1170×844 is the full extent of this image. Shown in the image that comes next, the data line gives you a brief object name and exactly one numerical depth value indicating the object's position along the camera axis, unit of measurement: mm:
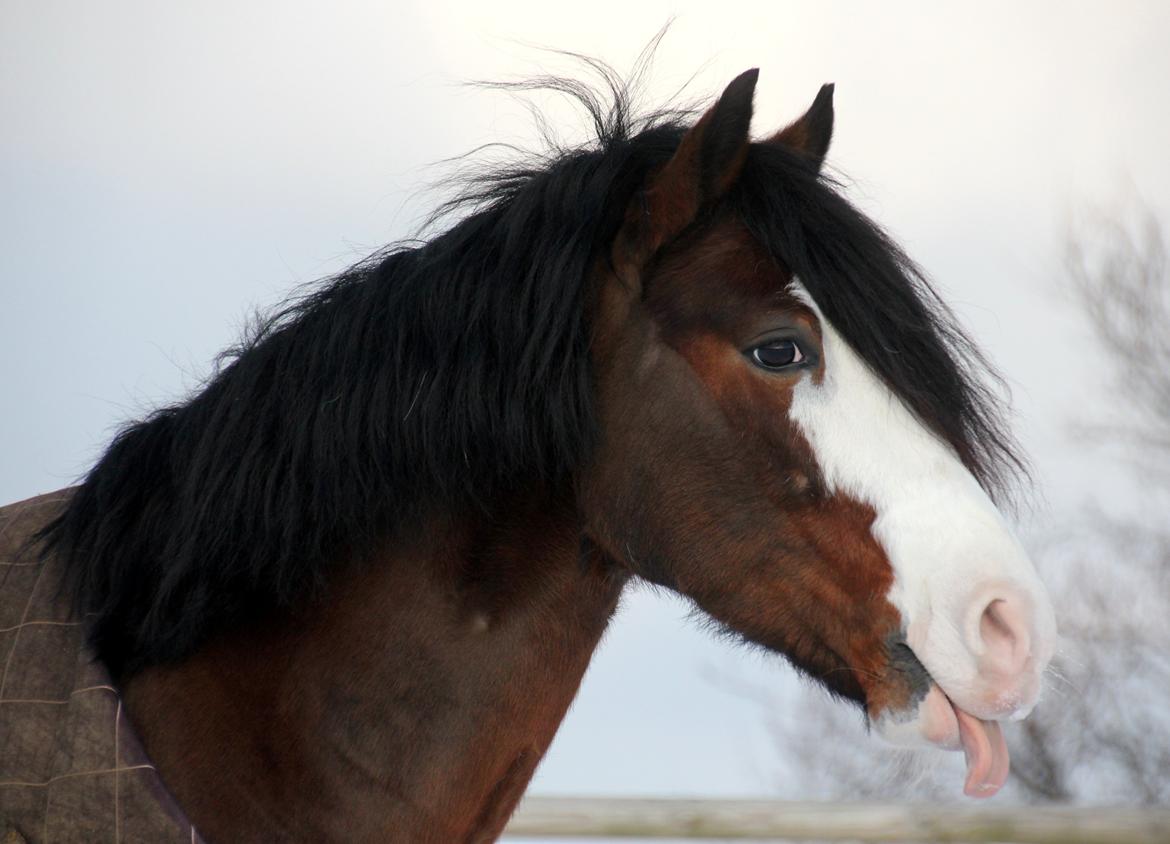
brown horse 6211
